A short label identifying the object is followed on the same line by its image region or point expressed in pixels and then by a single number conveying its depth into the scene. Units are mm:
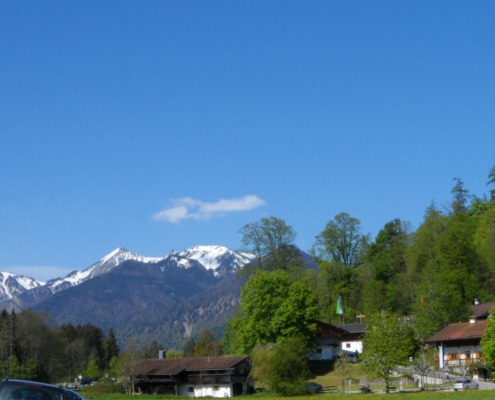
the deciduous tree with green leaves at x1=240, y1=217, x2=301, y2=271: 104125
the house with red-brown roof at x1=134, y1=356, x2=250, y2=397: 87375
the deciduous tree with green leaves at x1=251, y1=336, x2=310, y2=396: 67438
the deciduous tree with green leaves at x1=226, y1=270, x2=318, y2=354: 88000
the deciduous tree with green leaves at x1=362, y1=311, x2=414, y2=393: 63469
